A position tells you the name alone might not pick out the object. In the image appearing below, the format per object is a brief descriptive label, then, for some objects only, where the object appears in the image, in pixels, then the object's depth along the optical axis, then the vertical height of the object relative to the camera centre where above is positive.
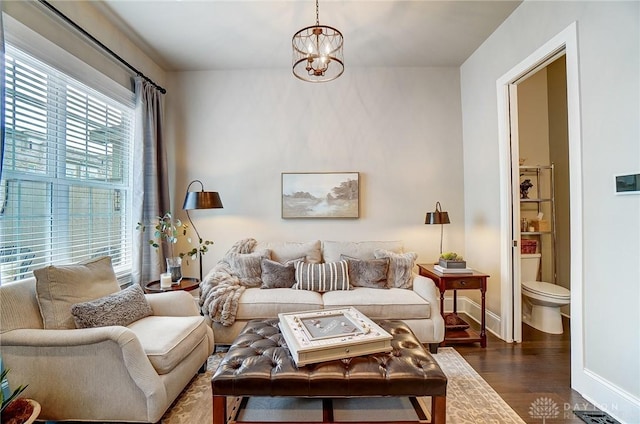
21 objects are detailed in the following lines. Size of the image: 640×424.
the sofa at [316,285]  2.63 -0.65
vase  2.87 -0.49
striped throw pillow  2.92 -0.58
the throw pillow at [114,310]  1.84 -0.60
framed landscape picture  3.64 +0.26
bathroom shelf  3.58 +0.18
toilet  2.90 -0.86
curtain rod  2.15 +1.48
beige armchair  1.61 -0.82
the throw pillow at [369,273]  2.98 -0.55
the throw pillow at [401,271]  2.99 -0.54
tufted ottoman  1.44 -0.78
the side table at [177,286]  2.68 -0.63
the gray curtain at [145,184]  3.04 +0.34
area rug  1.75 -1.19
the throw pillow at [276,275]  2.93 -0.57
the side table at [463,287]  2.76 -0.65
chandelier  1.95 +1.10
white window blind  1.93 +0.34
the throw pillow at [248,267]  2.99 -0.50
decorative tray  1.54 -0.65
